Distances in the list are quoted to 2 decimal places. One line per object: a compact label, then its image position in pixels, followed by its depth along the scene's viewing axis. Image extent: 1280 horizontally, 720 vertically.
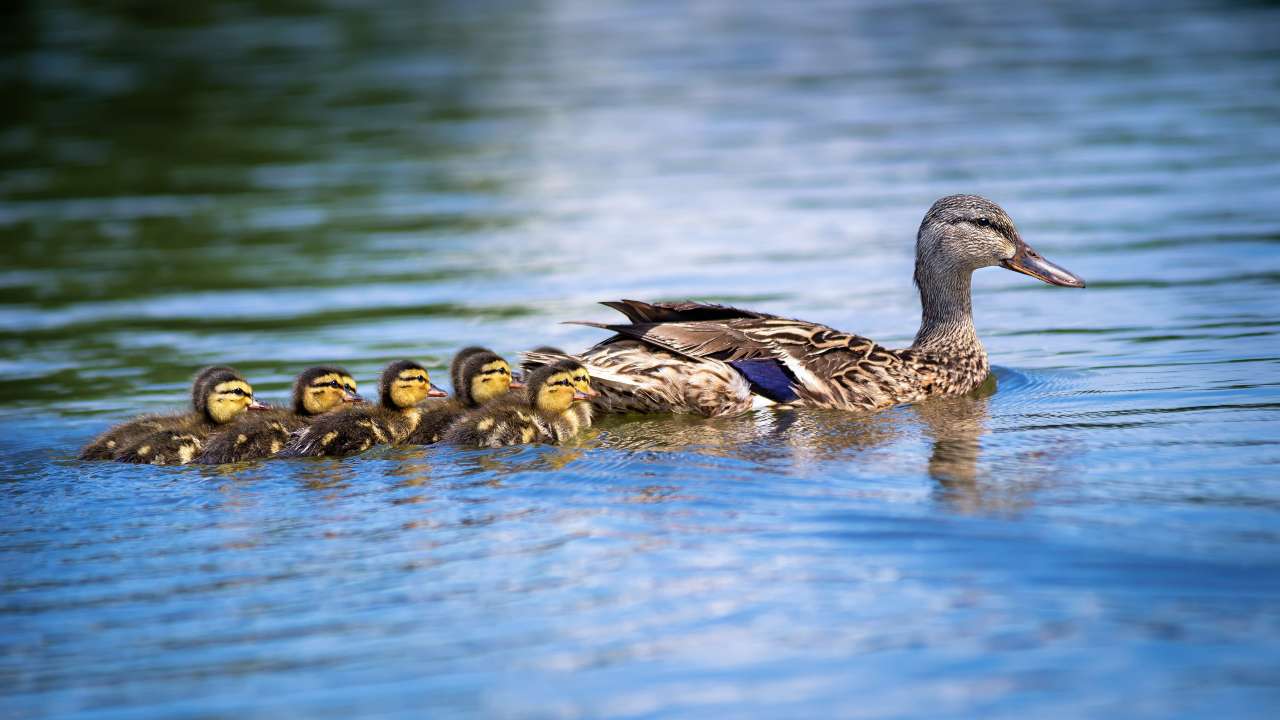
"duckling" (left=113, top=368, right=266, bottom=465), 15.20
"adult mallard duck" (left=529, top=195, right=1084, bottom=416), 16.50
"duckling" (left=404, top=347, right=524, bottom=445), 16.06
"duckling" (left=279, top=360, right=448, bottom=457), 15.10
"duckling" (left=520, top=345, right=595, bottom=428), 15.82
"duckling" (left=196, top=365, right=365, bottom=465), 15.16
